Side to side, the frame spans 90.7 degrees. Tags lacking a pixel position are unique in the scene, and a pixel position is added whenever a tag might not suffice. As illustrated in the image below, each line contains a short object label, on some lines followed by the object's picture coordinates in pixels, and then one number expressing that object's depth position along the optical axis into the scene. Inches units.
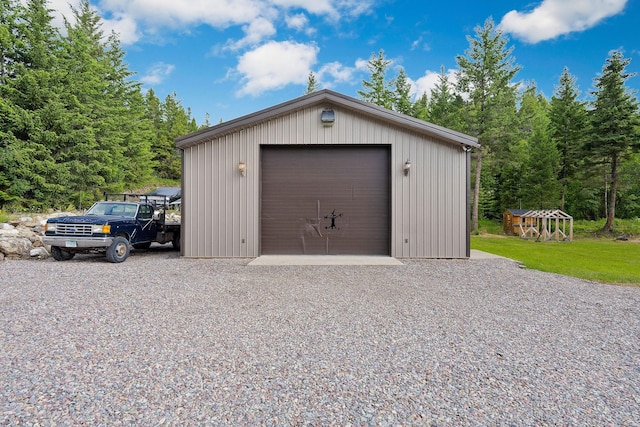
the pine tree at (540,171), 879.1
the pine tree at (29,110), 571.8
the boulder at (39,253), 323.6
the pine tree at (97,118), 662.5
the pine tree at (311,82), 1308.8
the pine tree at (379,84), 1076.5
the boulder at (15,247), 311.6
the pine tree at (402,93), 1128.8
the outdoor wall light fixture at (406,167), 331.3
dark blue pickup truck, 297.6
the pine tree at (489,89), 807.7
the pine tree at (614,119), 698.2
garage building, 331.6
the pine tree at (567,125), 869.8
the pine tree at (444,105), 880.9
